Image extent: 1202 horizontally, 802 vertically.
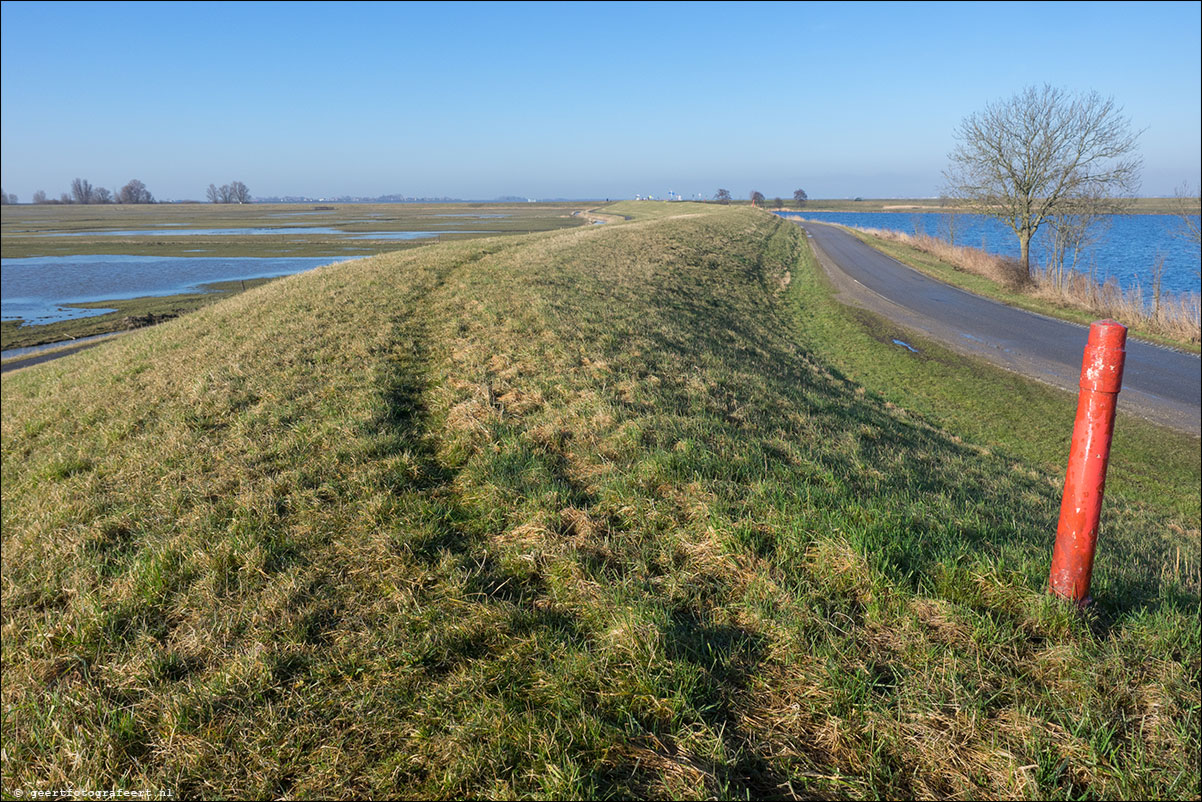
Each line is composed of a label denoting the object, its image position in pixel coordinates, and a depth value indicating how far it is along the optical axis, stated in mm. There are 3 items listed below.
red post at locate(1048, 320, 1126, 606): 2947
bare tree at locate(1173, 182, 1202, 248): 24480
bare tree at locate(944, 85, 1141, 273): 30297
